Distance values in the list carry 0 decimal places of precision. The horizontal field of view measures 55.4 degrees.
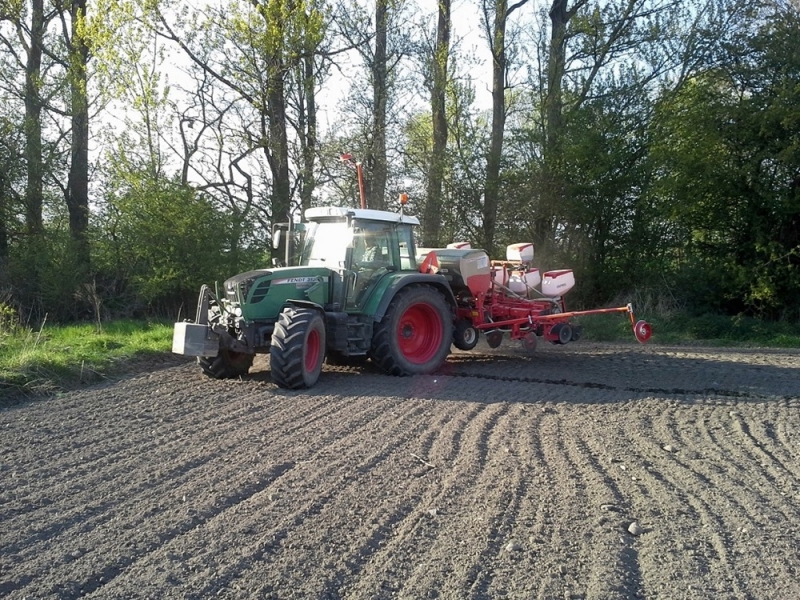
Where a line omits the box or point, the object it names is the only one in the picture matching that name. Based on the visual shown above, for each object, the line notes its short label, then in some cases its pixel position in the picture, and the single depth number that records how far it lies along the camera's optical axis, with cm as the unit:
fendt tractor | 842
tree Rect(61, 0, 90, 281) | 1677
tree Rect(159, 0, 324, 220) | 1536
